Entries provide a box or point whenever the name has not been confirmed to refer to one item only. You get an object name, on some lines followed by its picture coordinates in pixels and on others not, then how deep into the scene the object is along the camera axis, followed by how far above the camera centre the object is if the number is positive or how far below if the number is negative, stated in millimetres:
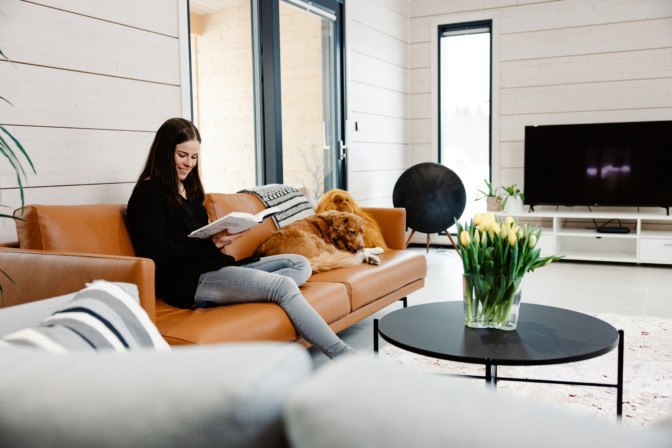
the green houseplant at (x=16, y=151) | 2504 +40
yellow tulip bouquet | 2047 -354
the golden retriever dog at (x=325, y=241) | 3143 -426
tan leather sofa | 2064 -549
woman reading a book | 2418 -390
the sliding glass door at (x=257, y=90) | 4406 +495
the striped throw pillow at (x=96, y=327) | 724 -204
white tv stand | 5328 -713
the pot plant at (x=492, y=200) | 6062 -426
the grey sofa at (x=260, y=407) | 402 -172
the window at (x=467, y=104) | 6453 +530
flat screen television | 5461 -93
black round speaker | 5867 -379
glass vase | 2066 -479
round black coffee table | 1877 -584
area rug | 2363 -932
